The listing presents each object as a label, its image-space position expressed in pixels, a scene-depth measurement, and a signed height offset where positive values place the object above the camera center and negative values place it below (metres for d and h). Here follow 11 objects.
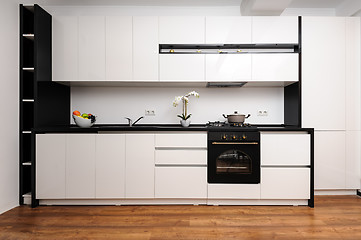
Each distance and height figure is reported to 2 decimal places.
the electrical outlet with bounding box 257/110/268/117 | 3.63 +0.12
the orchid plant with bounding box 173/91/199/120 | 3.29 +0.26
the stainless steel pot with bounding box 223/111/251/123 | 3.28 +0.04
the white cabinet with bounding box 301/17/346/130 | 3.18 +0.64
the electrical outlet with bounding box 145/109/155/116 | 3.66 +0.12
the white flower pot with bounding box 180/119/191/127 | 3.25 -0.02
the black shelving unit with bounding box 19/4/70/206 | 2.87 +0.40
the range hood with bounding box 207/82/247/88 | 3.40 +0.51
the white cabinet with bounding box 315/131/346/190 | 3.21 -0.50
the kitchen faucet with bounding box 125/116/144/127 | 3.41 -0.02
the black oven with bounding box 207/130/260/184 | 2.89 -0.42
